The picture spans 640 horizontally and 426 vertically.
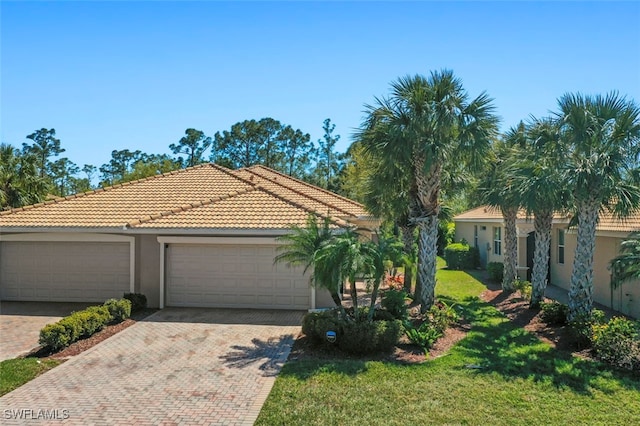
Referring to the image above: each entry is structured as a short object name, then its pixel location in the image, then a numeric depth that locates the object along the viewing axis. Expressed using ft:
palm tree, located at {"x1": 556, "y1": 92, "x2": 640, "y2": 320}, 33.86
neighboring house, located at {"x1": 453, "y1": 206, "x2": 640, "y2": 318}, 44.50
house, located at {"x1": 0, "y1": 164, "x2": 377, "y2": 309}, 46.16
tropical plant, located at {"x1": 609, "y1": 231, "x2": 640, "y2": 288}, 33.30
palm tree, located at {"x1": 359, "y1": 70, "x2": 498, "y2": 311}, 39.09
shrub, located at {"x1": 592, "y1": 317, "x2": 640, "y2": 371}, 28.81
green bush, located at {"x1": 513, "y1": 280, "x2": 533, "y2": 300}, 51.53
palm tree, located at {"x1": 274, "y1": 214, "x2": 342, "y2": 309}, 32.94
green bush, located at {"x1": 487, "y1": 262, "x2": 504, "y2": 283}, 65.31
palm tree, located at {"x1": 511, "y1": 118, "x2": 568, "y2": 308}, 38.19
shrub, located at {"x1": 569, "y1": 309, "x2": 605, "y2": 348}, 32.32
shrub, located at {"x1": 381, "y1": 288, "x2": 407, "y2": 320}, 38.24
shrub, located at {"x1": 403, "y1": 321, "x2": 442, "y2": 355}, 32.78
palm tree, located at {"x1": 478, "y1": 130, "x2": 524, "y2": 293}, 47.81
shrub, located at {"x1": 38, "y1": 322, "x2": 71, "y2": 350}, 32.19
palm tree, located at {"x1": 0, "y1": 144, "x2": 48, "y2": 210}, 63.93
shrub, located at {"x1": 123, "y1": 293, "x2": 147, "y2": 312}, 44.41
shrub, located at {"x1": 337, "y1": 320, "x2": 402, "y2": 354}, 31.76
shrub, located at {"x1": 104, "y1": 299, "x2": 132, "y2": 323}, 40.06
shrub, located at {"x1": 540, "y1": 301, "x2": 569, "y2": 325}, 38.24
